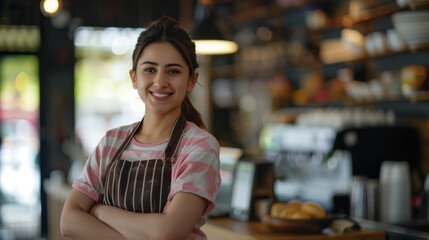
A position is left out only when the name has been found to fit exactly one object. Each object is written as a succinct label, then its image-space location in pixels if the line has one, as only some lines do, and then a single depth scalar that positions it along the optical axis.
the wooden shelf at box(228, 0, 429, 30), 5.14
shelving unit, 5.39
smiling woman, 1.50
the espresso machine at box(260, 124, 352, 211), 5.48
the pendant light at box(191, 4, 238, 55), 4.43
